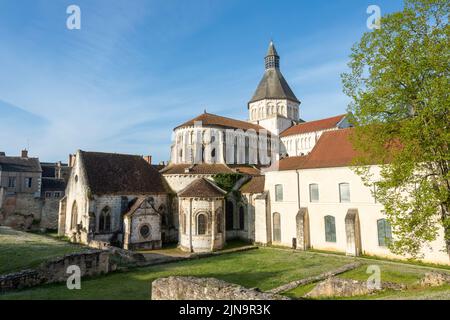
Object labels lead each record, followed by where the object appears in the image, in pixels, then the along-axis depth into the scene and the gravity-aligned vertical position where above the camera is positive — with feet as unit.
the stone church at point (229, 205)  79.51 -0.43
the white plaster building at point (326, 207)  75.89 -1.64
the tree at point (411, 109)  41.16 +13.59
